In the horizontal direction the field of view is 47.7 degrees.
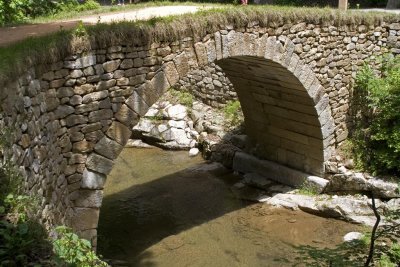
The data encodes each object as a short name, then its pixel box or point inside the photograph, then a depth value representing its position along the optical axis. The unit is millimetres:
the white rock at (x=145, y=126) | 12648
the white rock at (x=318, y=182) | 9172
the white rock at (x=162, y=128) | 12492
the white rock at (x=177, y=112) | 12800
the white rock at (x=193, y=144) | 12112
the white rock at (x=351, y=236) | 7643
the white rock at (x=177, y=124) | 12539
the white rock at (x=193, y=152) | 11766
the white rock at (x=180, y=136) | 12175
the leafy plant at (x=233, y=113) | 11758
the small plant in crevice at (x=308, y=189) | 9273
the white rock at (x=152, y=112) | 12922
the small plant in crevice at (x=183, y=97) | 13427
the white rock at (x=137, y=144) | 12430
